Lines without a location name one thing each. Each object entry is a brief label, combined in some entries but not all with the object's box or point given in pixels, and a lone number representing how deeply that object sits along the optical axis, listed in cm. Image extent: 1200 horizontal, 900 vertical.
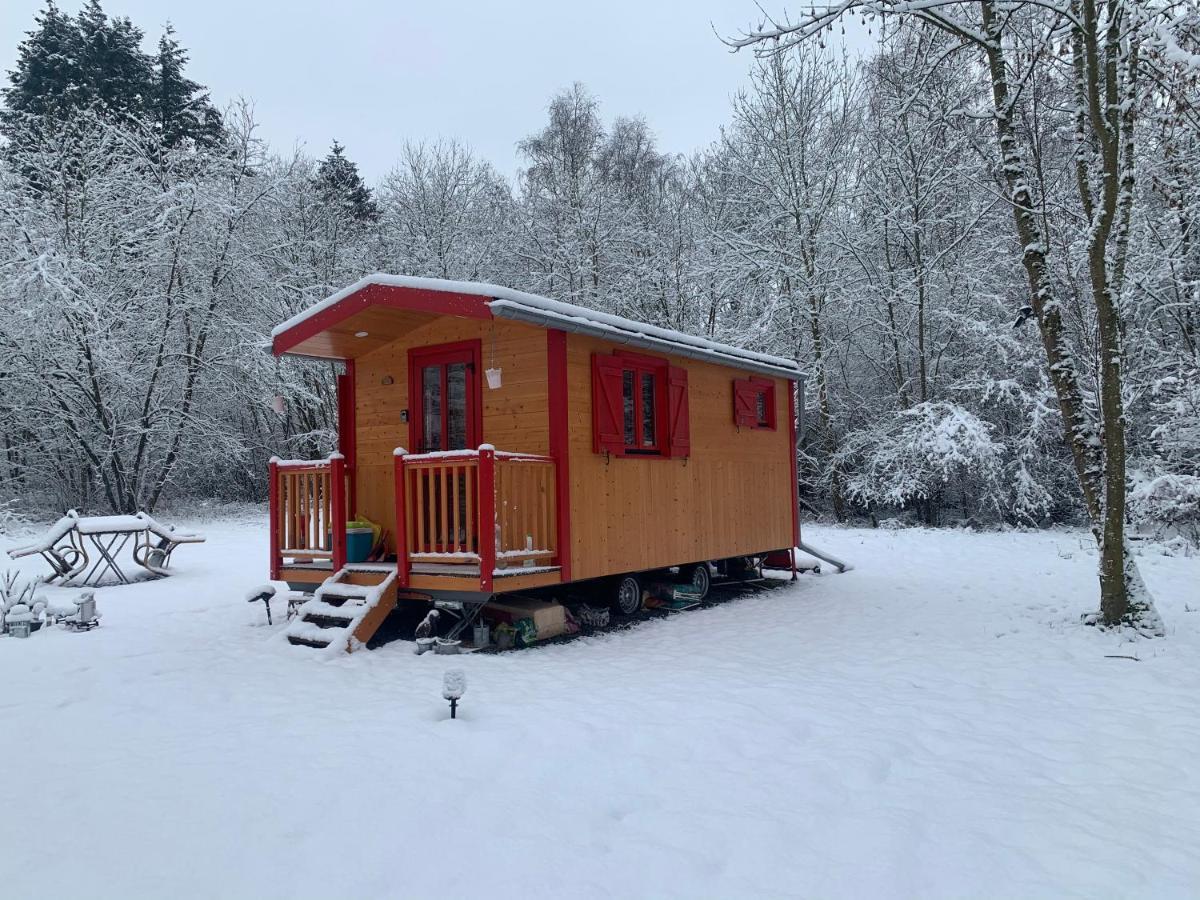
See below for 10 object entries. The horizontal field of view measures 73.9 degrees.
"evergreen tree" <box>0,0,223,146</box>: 1797
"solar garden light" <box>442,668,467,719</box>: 407
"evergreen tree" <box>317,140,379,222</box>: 1944
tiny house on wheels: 604
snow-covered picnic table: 903
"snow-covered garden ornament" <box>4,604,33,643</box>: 629
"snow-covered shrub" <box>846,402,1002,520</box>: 1311
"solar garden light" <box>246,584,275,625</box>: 701
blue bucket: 700
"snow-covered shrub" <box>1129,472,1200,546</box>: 972
